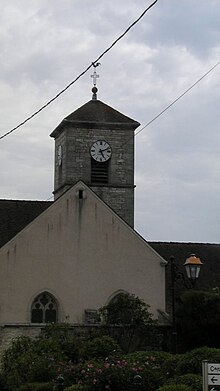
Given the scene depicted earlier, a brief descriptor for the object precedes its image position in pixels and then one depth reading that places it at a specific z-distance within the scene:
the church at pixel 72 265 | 35.47
